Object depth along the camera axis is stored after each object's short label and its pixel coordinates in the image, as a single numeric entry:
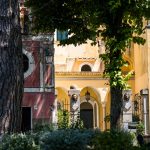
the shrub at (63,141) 11.41
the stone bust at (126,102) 23.12
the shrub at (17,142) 10.00
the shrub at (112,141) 12.22
